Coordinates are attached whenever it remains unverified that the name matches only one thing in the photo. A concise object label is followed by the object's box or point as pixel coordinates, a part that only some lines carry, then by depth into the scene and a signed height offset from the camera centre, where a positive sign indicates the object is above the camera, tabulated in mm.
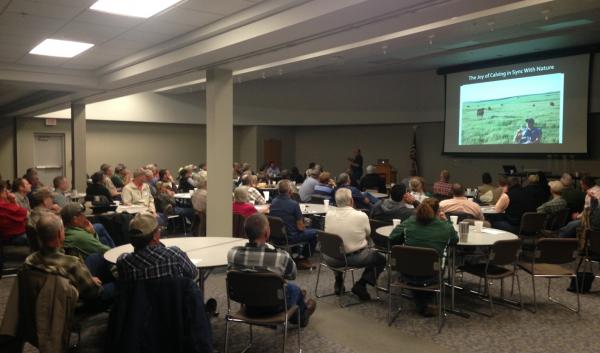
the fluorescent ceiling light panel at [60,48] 6730 +1503
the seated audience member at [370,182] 12102 -680
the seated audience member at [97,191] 8114 -674
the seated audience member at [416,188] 7594 -515
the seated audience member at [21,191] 6906 -589
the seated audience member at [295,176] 14609 -670
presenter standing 14200 -342
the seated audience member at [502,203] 7246 -698
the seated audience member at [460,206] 6172 -646
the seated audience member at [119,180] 10359 -609
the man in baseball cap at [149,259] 2863 -641
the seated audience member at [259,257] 3404 -729
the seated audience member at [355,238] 5000 -866
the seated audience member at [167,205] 8211 -901
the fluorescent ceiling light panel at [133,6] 4871 +1498
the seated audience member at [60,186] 7379 -549
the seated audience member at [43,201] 5457 -574
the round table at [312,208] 6882 -809
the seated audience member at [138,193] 7383 -635
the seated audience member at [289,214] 6102 -757
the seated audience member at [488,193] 8350 -644
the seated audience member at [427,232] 4457 -713
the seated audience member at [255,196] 7697 -678
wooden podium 15227 -533
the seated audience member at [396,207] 5949 -647
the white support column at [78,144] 12242 +178
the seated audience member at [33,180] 8625 -526
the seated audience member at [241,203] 6466 -671
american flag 15249 +41
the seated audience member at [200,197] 7562 -695
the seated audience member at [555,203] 7188 -680
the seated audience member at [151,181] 8825 -563
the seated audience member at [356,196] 7746 -656
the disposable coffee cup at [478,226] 5207 -749
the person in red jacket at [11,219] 6047 -868
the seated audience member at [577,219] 7004 -921
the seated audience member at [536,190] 7404 -532
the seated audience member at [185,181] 10288 -609
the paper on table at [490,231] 5168 -802
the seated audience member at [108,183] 9070 -601
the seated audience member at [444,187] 8953 -578
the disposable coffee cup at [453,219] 5312 -691
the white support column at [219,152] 6740 +13
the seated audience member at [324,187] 8383 -582
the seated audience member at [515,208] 7238 -775
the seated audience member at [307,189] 8703 -628
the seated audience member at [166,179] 10152 -574
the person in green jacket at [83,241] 3781 -726
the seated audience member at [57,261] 3006 -690
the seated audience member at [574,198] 7676 -649
